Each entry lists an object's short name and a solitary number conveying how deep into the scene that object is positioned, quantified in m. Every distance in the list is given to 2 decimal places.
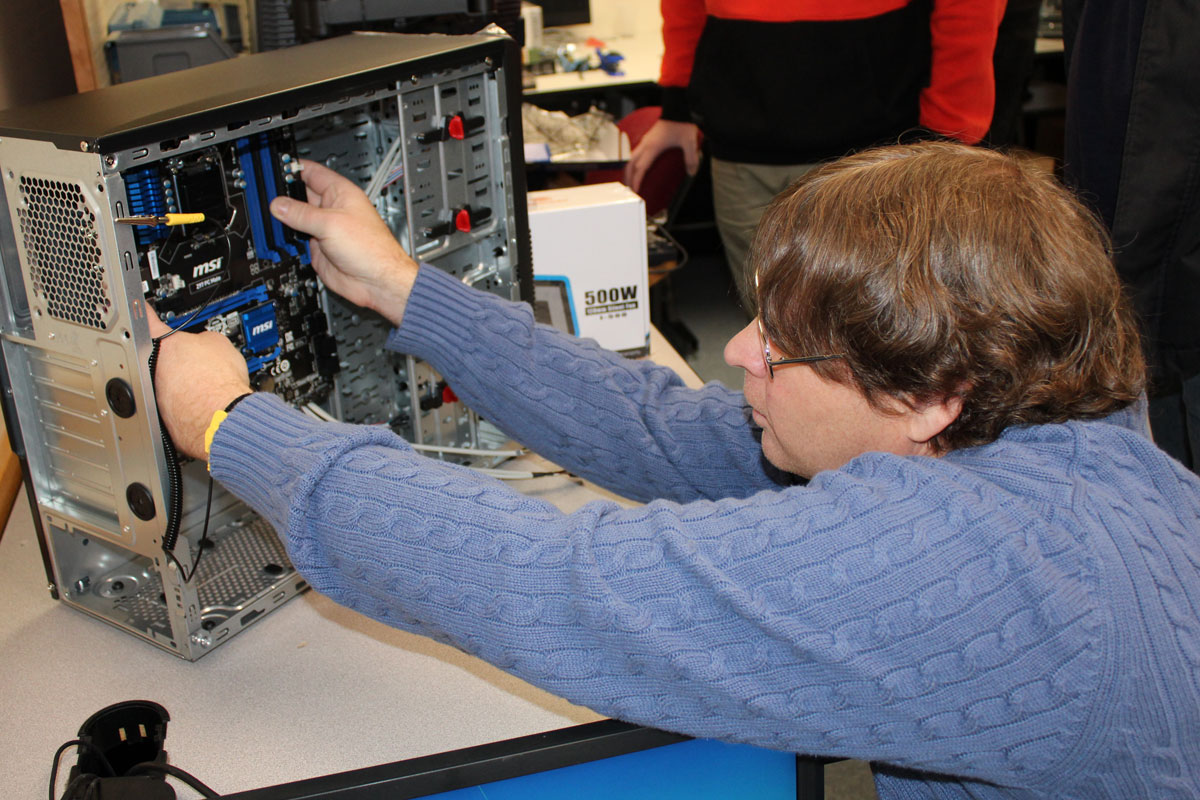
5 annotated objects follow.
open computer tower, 0.94
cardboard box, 1.69
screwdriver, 0.90
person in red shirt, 1.90
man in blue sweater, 0.68
